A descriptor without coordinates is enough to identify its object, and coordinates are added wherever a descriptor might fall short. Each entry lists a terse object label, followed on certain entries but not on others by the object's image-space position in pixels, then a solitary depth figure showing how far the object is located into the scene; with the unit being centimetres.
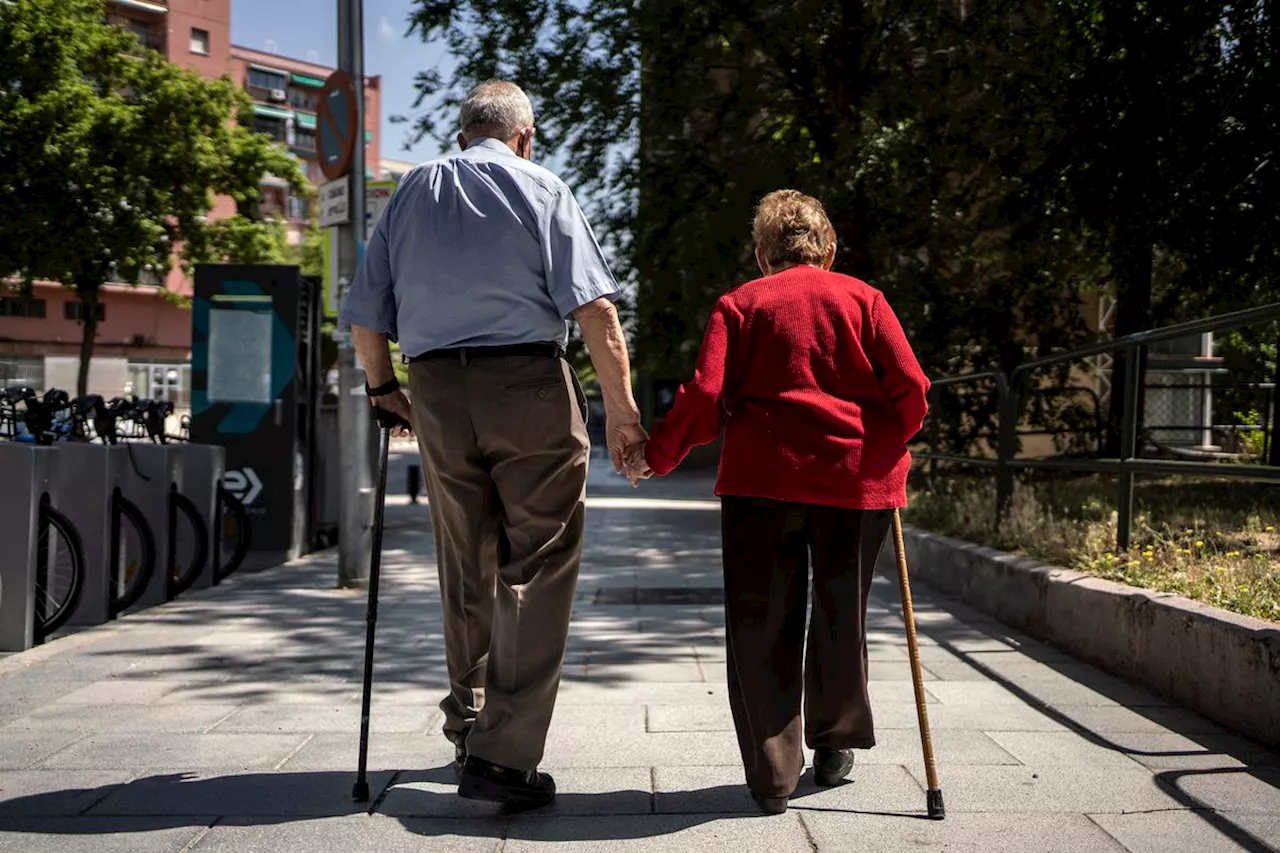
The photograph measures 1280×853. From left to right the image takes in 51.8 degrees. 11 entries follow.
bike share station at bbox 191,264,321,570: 1017
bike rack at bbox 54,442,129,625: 679
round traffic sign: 866
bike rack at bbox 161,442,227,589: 837
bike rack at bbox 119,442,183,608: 767
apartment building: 2955
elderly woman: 358
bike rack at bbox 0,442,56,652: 583
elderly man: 350
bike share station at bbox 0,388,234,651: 593
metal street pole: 845
